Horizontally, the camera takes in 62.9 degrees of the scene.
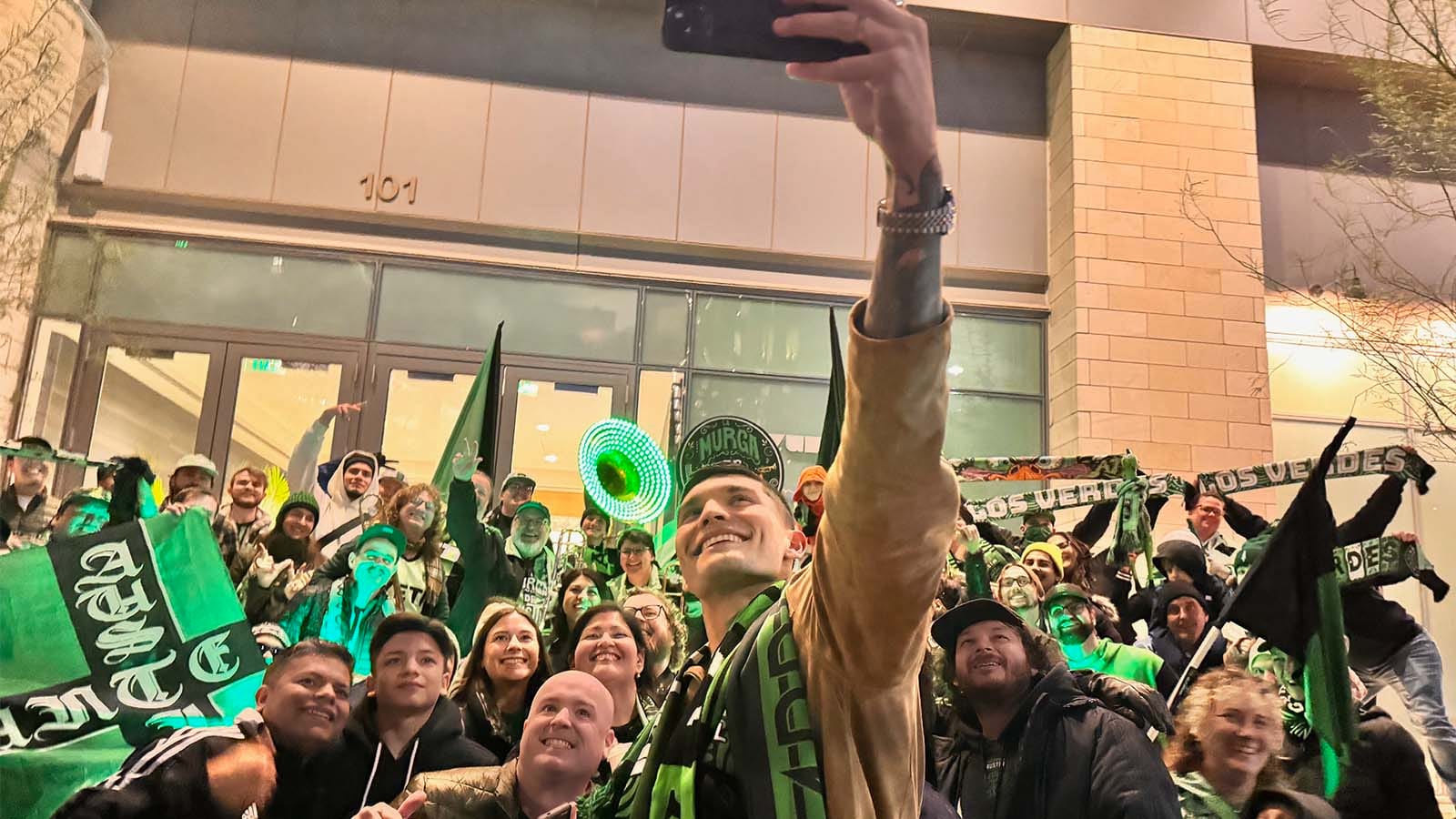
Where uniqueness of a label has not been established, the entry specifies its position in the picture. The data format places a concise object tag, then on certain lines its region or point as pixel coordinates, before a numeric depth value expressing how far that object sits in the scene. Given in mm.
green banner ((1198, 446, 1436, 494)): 5637
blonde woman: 3756
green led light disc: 5938
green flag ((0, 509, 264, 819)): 3766
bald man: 3066
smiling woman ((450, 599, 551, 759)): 4301
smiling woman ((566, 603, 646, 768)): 4094
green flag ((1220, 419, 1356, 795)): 4477
